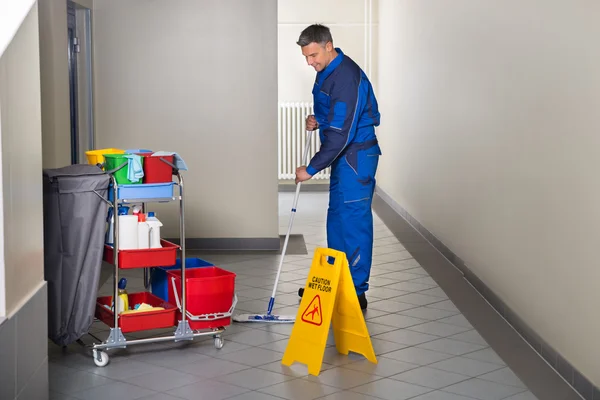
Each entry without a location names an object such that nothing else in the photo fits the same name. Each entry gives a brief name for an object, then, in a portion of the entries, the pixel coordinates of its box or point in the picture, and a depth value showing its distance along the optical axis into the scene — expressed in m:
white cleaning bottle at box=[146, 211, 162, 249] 3.75
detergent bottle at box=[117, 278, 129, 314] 3.75
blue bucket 3.99
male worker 4.26
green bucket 3.67
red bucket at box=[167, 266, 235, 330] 3.81
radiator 10.07
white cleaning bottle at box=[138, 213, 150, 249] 3.71
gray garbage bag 3.53
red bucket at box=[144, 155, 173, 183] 3.73
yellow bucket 3.85
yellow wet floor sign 3.54
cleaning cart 3.66
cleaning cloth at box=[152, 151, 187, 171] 3.82
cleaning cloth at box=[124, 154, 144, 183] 3.67
